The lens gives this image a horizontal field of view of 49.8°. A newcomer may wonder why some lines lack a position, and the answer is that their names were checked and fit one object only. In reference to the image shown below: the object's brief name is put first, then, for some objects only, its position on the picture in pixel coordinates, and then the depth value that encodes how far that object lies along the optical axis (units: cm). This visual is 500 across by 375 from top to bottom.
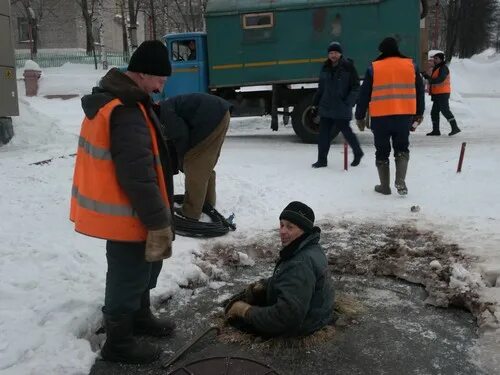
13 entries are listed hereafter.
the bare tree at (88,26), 3183
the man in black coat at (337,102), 757
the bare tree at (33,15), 3262
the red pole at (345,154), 724
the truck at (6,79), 931
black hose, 479
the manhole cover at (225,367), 268
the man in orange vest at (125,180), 249
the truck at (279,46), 1001
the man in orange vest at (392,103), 607
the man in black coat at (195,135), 467
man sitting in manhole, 295
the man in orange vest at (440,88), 1110
